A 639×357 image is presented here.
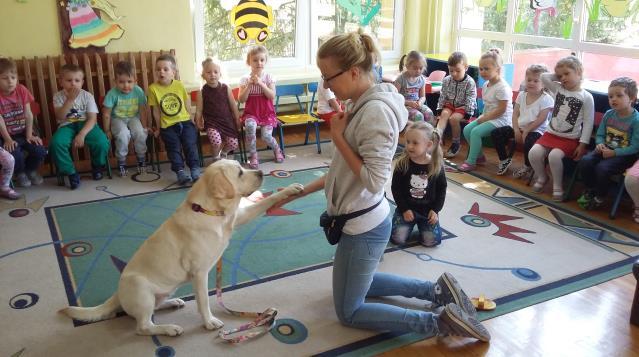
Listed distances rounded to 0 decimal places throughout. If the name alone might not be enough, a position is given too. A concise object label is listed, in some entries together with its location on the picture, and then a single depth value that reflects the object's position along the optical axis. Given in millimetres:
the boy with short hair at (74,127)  4445
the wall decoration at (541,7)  5508
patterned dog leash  2471
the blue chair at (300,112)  5438
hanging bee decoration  5820
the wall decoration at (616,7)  4793
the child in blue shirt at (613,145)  3969
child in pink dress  5020
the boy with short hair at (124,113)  4711
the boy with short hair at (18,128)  4285
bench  4648
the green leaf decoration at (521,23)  5820
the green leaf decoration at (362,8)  6414
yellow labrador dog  2402
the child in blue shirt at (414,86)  5398
